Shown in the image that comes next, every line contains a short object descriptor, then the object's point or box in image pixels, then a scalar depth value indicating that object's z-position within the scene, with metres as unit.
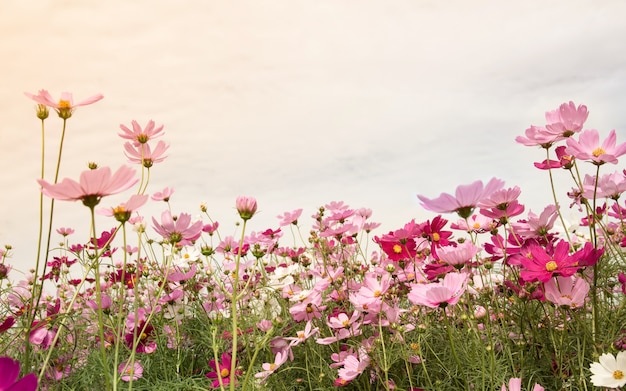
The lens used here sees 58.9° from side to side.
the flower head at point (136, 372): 1.54
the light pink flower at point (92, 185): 0.75
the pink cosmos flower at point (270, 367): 1.41
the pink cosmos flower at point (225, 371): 1.48
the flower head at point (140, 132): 1.20
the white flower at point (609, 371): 0.95
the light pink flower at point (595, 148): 1.11
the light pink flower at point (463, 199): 0.87
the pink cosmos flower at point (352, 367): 1.33
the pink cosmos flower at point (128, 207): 0.78
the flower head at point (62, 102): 1.01
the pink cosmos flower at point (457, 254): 1.08
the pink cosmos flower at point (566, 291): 1.09
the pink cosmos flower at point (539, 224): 1.26
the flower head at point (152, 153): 1.20
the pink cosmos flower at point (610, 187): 1.37
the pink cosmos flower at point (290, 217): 1.97
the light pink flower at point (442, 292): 0.97
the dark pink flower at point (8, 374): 0.65
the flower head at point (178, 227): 1.09
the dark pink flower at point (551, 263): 1.04
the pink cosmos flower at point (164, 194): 1.70
